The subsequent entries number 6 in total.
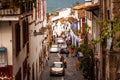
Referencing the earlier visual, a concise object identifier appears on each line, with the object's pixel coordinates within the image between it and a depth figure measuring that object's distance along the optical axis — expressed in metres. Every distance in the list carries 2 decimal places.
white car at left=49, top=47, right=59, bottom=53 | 66.26
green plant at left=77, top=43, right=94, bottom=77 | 37.41
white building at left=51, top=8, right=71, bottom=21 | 102.60
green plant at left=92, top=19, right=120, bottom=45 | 11.41
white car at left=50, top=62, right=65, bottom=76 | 42.83
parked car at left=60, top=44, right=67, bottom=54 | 64.23
